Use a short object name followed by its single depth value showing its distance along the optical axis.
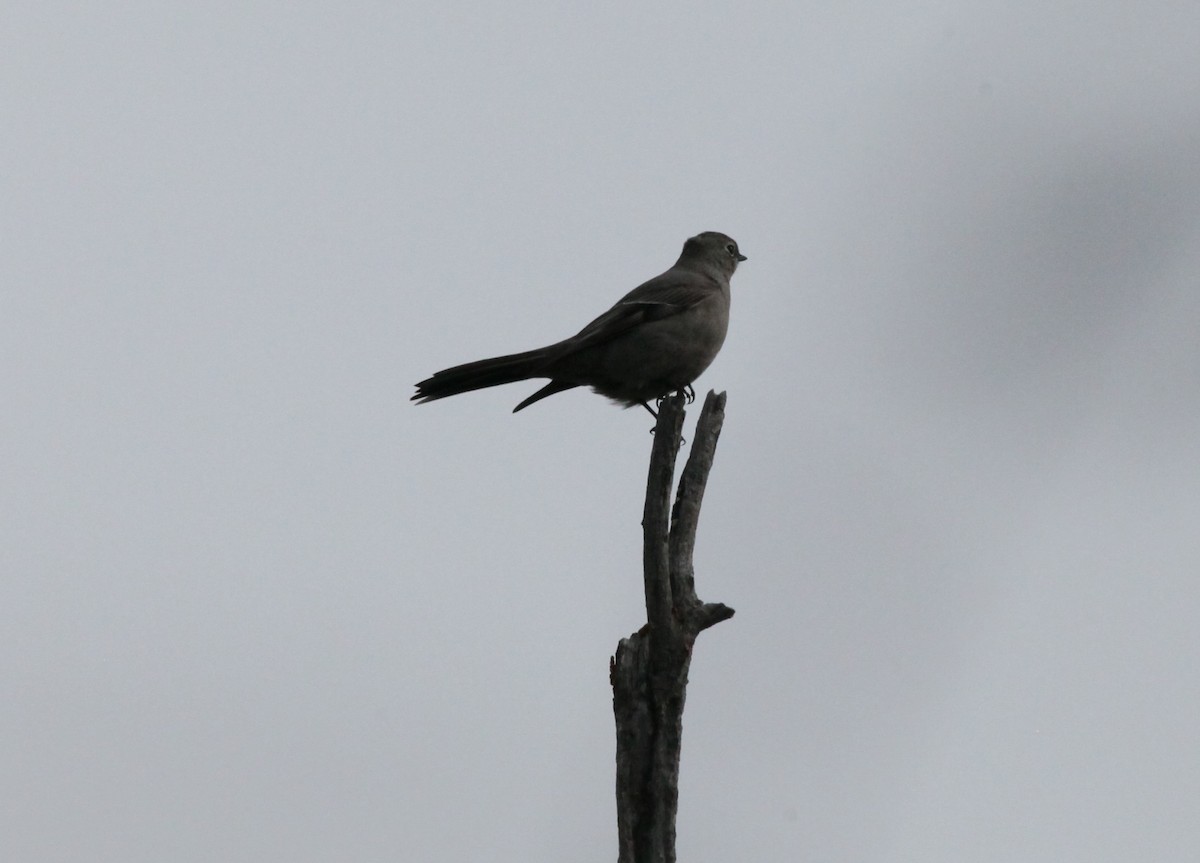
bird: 20.56
